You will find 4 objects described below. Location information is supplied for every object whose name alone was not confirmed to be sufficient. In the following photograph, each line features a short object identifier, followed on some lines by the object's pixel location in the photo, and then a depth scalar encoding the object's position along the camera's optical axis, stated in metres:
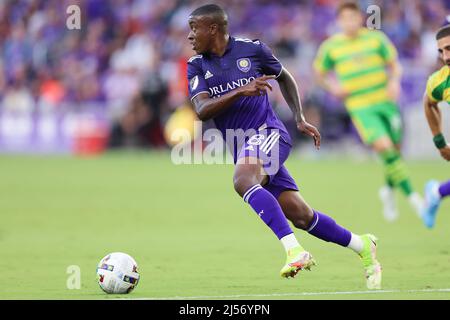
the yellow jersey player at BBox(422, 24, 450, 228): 17.80
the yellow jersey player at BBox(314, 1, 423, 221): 28.00
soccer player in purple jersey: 16.41
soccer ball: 15.80
